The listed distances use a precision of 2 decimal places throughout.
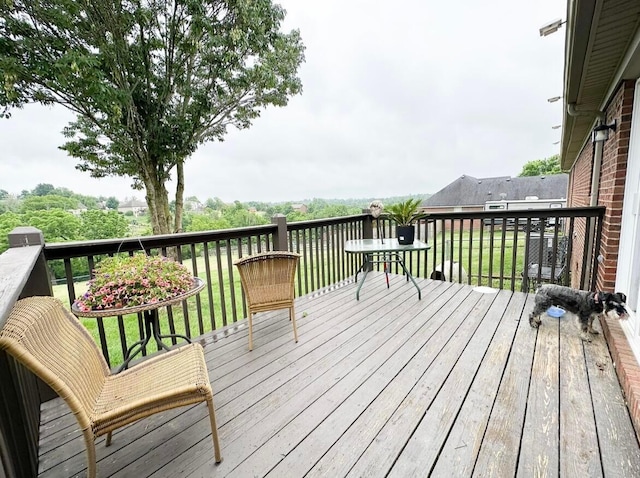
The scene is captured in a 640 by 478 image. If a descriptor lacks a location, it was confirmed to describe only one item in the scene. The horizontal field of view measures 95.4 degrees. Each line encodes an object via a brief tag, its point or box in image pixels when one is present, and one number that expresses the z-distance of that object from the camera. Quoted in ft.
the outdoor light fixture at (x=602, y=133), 9.35
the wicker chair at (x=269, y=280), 8.03
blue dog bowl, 9.19
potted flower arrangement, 5.51
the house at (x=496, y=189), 86.33
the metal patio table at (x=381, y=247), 11.39
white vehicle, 71.22
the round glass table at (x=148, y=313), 5.35
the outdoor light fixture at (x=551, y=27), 8.57
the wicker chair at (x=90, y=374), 3.21
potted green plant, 12.17
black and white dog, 7.02
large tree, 18.12
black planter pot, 12.14
